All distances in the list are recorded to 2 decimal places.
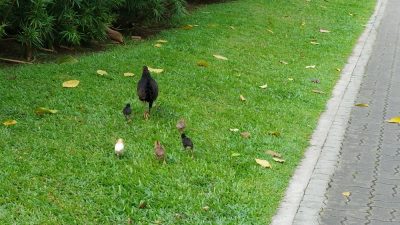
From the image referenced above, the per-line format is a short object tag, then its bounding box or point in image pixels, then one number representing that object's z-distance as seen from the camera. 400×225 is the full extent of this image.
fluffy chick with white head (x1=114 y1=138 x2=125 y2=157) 5.11
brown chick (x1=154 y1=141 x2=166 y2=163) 5.06
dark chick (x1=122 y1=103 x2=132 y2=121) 5.88
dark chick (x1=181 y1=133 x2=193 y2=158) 5.28
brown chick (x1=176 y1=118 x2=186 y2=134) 5.72
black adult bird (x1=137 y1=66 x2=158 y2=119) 5.76
